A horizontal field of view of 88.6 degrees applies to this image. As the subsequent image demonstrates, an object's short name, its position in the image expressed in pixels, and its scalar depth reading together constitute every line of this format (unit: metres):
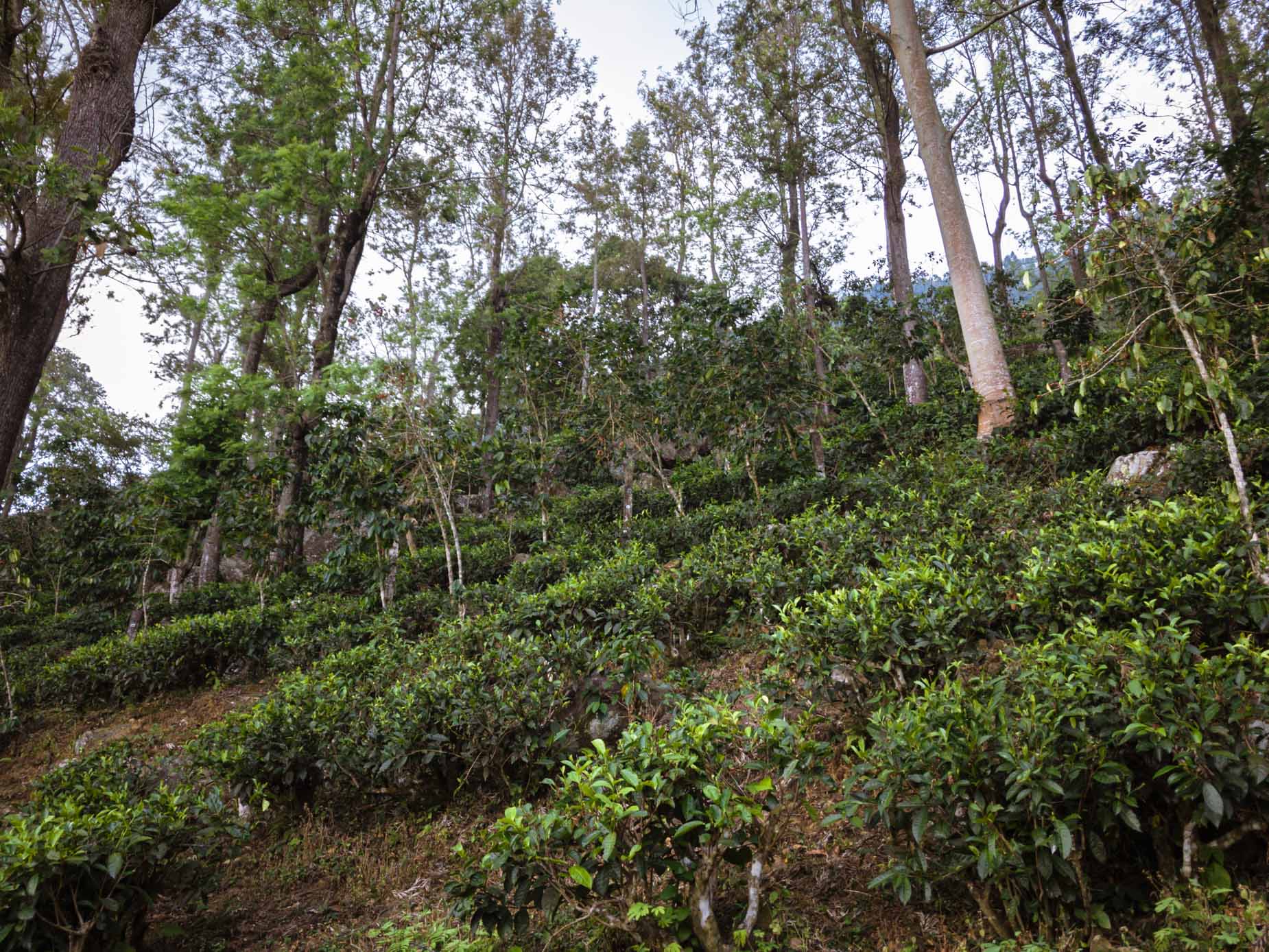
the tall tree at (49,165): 4.41
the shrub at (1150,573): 2.63
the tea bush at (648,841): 2.09
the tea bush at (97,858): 2.29
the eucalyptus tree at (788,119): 14.41
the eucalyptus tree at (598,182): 20.11
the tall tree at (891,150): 12.24
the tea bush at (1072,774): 1.92
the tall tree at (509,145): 16.28
